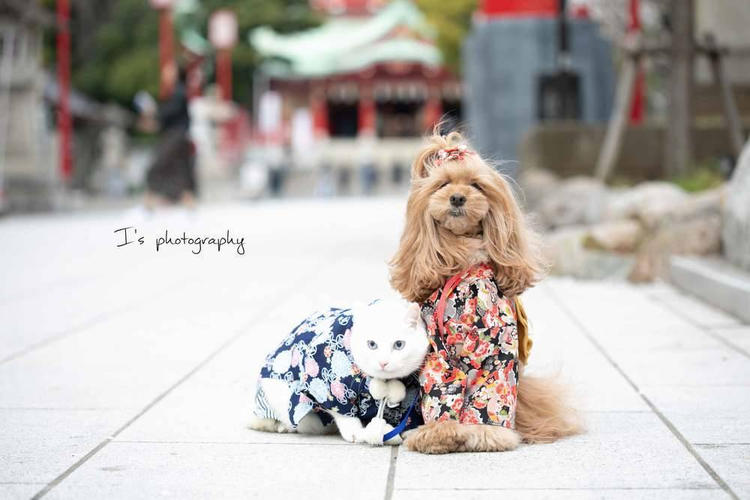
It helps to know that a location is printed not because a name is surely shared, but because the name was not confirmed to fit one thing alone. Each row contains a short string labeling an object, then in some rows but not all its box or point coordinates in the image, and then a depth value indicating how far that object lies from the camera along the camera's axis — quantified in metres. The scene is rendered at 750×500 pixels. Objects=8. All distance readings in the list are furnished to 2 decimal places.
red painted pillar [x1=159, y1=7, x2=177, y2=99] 29.38
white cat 3.63
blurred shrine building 44.59
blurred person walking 15.48
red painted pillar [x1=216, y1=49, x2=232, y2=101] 36.37
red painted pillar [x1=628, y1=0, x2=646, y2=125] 14.60
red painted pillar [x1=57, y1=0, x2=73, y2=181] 23.59
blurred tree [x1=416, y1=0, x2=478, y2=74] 32.50
